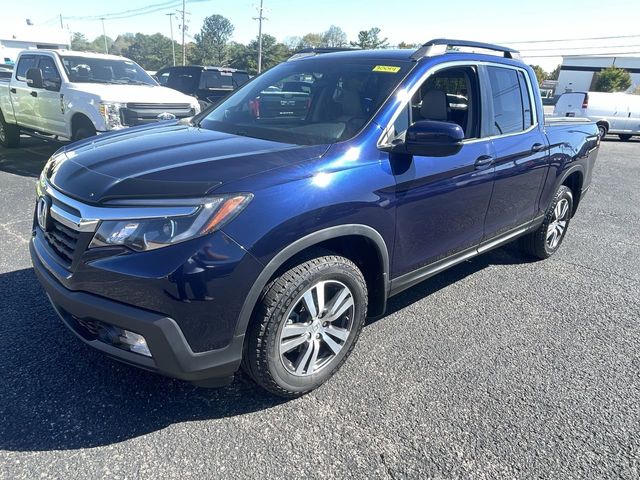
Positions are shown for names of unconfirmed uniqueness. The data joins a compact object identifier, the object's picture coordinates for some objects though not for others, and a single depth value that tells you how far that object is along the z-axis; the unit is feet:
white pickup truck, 22.68
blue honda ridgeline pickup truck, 6.44
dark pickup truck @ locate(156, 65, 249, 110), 36.83
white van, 53.98
